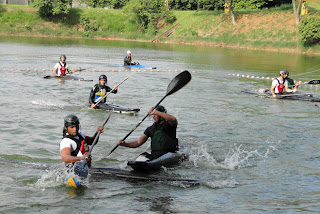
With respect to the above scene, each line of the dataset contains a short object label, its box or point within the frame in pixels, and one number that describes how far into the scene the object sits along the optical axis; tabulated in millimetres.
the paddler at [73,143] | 8156
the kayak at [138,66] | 28984
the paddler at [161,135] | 9539
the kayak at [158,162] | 8952
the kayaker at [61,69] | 22653
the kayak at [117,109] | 15414
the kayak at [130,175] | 8984
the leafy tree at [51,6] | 70375
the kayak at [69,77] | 22625
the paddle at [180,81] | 11008
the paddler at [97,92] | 15512
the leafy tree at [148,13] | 69375
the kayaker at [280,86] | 19172
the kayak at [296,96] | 18894
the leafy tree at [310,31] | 46438
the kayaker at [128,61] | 29234
